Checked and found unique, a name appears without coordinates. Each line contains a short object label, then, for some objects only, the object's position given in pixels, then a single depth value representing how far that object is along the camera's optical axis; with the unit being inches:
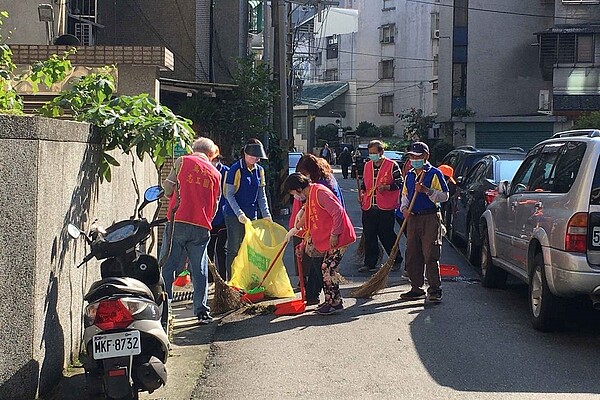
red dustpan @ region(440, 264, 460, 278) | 466.6
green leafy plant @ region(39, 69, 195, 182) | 270.2
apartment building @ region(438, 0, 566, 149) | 1663.4
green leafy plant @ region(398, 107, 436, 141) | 1849.2
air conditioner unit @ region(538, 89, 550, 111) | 1542.8
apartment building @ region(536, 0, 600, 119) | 1477.6
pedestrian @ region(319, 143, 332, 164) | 1597.4
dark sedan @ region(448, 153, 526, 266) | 494.6
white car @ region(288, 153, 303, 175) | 1027.3
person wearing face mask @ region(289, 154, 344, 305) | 364.0
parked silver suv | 291.7
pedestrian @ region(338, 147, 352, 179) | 1620.3
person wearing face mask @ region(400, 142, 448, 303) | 379.6
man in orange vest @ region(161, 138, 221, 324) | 321.4
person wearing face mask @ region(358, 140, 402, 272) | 472.4
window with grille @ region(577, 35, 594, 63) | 1485.0
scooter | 213.2
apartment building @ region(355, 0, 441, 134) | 2278.5
